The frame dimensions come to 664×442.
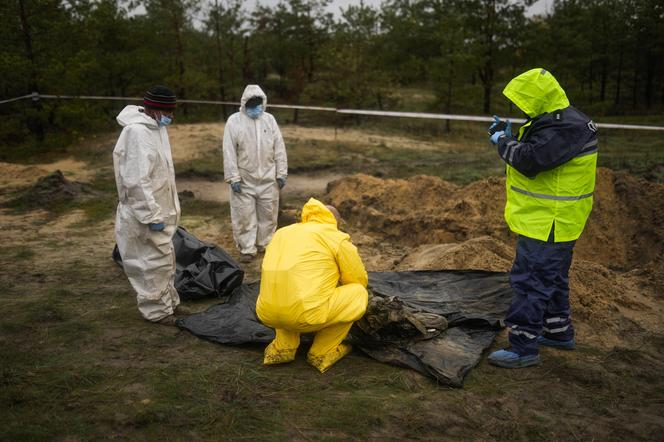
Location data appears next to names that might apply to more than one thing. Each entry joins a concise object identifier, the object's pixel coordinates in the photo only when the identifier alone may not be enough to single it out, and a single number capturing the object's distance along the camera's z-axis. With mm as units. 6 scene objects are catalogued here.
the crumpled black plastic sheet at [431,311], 3613
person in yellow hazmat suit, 3334
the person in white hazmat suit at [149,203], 4117
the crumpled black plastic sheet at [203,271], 5023
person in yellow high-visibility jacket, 3344
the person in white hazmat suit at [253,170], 6125
